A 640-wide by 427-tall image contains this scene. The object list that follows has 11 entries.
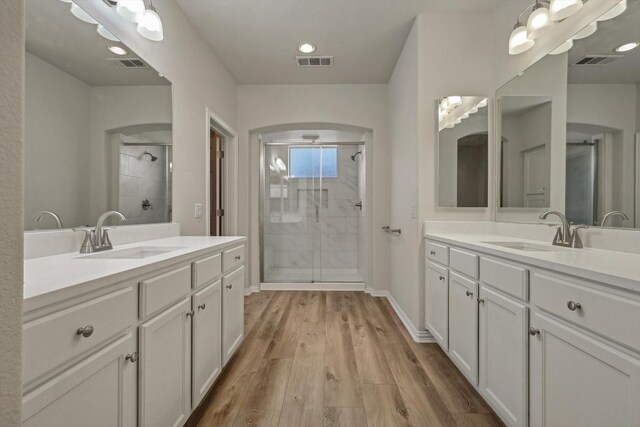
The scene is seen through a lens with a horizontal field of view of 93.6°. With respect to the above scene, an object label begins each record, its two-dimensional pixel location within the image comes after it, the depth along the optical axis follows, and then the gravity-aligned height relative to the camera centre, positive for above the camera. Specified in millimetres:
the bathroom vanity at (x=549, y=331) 847 -447
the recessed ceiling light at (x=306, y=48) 2953 +1613
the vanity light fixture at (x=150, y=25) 1703 +1051
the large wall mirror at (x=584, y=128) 1378 +461
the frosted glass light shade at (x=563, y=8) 1681 +1154
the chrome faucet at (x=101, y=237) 1454 -144
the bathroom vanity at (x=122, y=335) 701 -403
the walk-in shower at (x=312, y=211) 4359 -21
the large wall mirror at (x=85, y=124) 1251 +428
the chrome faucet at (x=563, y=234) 1606 -126
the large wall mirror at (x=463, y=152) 2461 +482
